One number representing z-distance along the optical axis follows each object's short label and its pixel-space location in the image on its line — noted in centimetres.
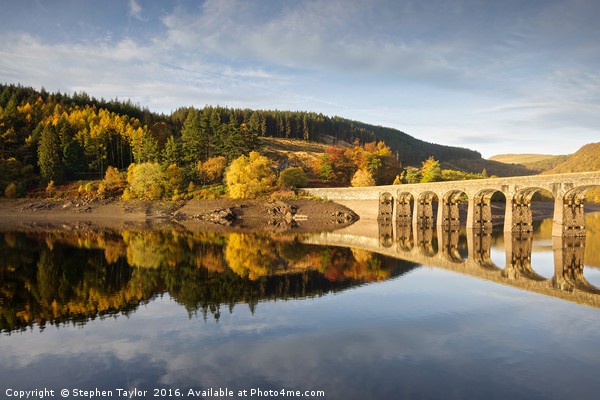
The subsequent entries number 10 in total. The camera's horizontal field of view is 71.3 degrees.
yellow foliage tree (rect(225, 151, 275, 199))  8512
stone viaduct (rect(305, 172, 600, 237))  4688
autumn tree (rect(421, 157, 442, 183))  10225
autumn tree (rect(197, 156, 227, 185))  9444
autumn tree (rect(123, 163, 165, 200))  8744
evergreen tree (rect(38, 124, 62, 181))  9431
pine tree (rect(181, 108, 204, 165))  9956
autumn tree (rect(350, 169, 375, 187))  9469
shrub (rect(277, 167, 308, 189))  9269
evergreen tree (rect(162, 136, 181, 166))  9500
